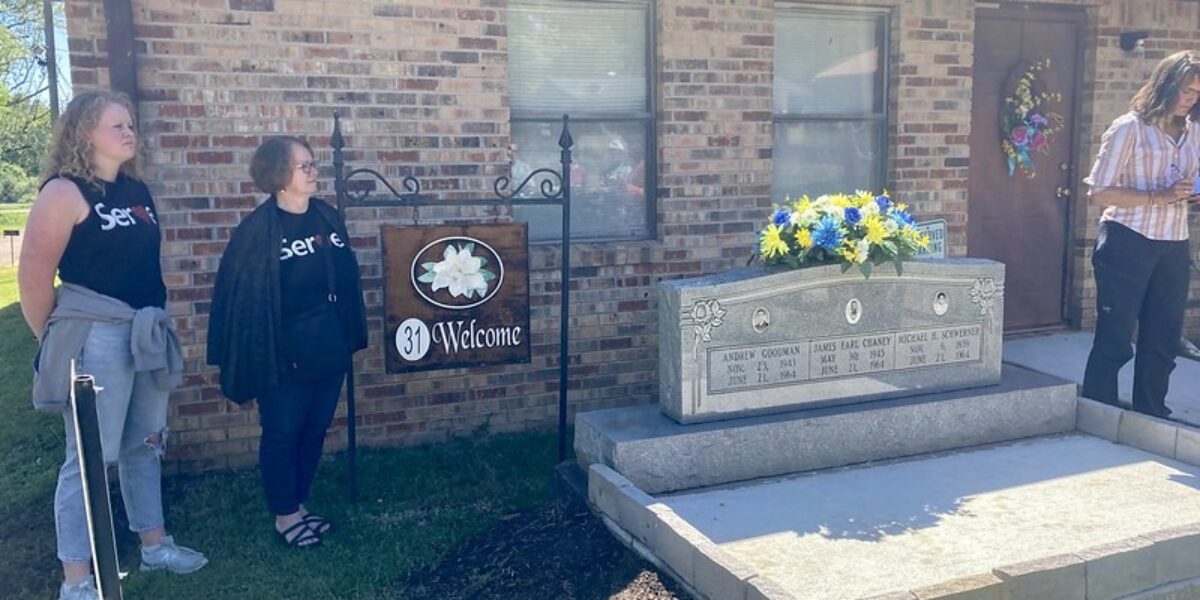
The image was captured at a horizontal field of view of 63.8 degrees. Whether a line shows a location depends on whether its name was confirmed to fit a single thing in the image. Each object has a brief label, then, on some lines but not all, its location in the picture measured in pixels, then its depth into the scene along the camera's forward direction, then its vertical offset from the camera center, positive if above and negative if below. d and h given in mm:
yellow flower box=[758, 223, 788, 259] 4695 -289
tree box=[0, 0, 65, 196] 24266 +2799
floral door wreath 6957 +430
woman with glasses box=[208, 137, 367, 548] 3973 -566
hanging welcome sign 4621 -538
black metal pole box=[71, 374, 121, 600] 2086 -653
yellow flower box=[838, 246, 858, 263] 4676 -342
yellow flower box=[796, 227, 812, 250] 4676 -269
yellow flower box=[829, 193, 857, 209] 4863 -91
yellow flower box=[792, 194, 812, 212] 4886 -115
